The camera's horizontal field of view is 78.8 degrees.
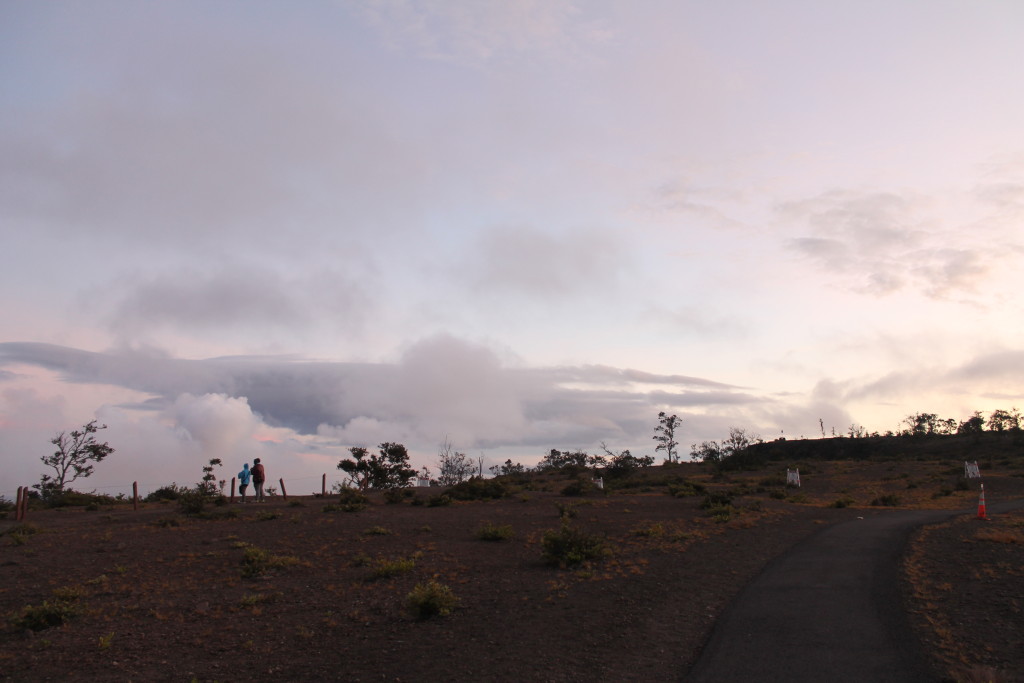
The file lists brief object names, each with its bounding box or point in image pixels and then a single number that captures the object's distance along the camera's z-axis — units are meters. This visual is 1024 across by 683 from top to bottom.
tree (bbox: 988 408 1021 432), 88.31
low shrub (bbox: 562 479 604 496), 35.97
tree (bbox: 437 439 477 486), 68.38
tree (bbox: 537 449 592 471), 74.44
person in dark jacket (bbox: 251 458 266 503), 30.00
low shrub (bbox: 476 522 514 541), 19.53
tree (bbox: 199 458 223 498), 36.53
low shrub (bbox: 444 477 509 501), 33.62
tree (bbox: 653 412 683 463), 88.44
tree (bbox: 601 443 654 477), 54.06
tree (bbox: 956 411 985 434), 92.68
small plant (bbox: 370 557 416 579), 14.46
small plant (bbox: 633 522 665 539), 19.41
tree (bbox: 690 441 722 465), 79.19
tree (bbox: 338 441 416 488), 49.22
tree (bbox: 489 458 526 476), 74.72
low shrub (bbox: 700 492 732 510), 26.69
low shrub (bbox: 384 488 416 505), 31.09
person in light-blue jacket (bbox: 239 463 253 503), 30.14
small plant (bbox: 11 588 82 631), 10.88
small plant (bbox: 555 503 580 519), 23.81
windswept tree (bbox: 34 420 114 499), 46.41
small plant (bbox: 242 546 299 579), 15.12
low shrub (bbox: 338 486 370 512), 27.14
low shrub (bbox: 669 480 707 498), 34.16
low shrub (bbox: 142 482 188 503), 36.34
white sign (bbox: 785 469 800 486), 40.47
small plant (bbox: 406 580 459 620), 10.98
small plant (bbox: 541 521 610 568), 15.13
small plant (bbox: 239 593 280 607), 12.36
